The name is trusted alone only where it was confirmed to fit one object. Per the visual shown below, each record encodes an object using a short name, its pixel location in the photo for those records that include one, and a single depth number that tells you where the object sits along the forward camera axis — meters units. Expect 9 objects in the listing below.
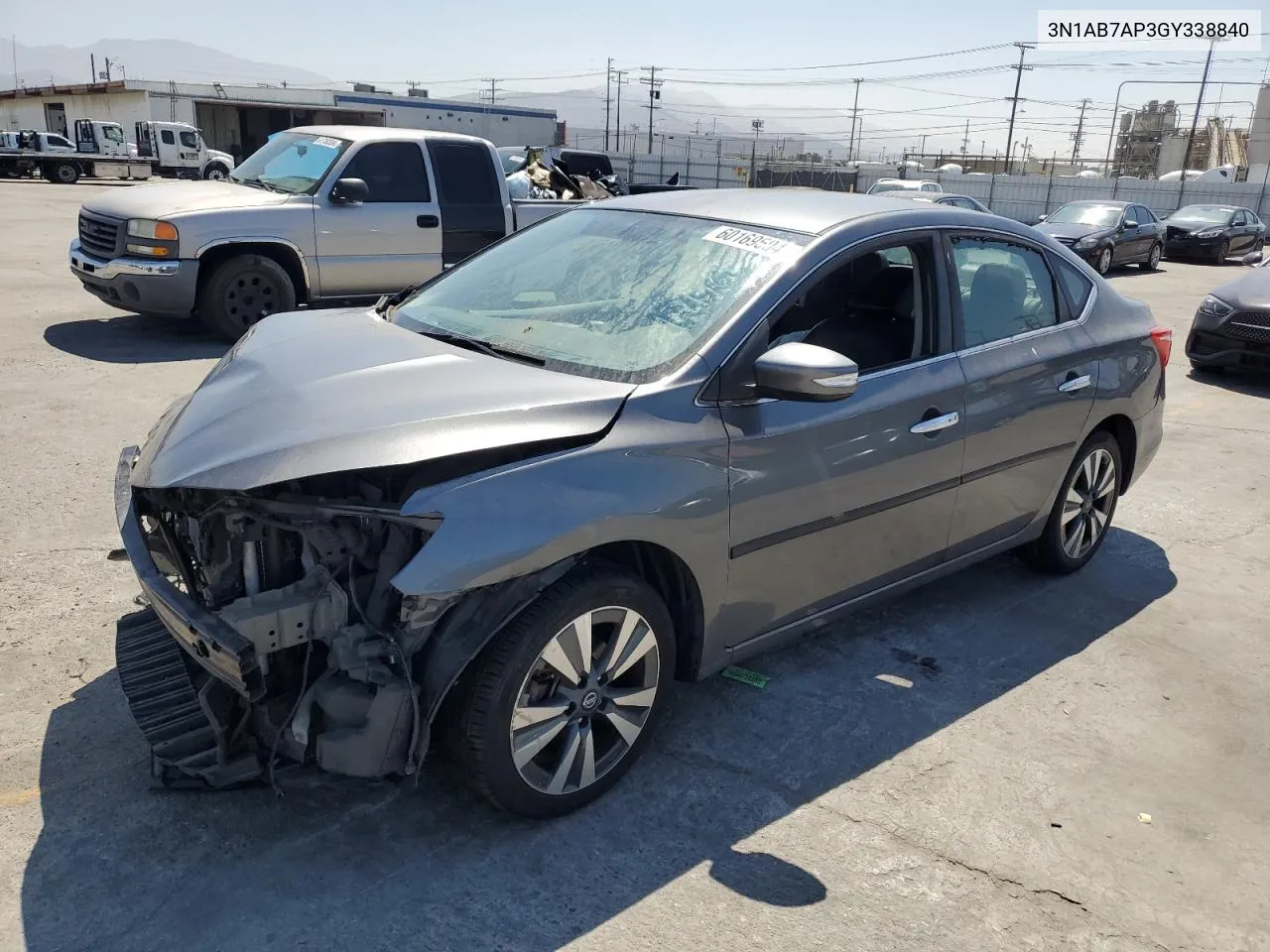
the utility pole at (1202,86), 55.10
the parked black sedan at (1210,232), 23.38
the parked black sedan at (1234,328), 9.50
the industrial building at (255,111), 53.59
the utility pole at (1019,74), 68.31
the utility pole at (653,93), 63.62
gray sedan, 2.60
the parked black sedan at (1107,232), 19.05
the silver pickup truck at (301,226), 8.22
